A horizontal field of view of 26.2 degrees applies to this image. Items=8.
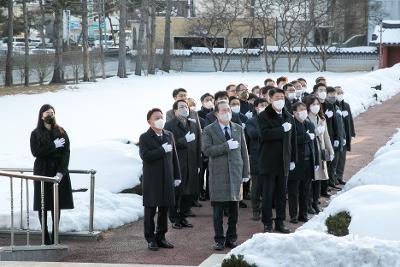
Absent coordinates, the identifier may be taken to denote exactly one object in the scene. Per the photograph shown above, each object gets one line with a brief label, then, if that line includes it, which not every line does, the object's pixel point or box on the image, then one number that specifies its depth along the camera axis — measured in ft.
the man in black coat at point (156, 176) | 34.63
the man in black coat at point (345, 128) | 50.62
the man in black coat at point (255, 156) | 41.34
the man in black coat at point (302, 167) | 39.99
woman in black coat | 35.55
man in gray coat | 34.30
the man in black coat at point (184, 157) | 40.29
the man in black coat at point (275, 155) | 37.24
